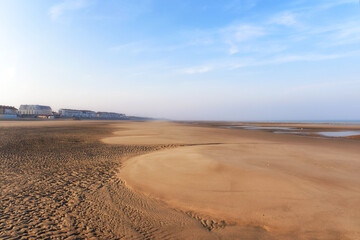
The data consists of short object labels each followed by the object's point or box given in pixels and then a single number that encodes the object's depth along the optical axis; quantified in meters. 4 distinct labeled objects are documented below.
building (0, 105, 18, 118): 76.91
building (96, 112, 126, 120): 160.57
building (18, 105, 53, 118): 105.06
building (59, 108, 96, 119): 125.22
